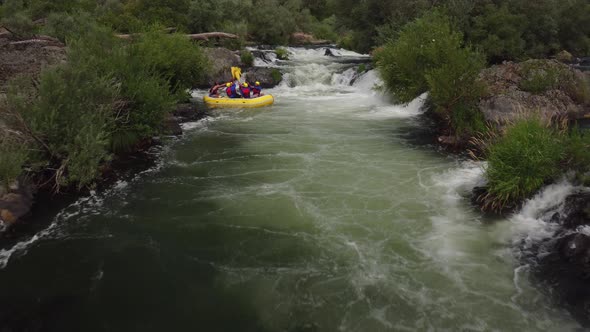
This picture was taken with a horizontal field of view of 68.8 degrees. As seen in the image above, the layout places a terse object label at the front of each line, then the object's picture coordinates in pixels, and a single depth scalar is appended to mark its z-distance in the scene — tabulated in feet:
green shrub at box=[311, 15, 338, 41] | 164.55
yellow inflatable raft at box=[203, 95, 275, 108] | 59.21
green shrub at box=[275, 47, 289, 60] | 101.14
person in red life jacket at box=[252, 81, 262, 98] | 62.08
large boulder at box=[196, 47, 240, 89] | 74.64
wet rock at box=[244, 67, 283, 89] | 76.18
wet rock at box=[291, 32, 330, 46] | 148.36
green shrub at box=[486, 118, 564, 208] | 26.50
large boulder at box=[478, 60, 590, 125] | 43.68
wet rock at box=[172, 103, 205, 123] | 52.45
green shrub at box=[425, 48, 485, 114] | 42.37
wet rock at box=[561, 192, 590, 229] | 23.53
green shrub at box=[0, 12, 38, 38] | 74.59
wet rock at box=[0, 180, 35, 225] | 25.61
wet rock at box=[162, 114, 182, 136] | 43.71
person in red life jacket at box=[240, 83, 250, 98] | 60.49
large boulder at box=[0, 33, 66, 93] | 37.45
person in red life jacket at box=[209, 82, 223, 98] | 62.15
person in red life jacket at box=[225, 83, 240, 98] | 60.49
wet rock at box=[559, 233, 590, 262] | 21.49
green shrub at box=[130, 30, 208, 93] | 44.20
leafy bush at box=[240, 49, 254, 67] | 85.25
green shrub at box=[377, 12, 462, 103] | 47.65
